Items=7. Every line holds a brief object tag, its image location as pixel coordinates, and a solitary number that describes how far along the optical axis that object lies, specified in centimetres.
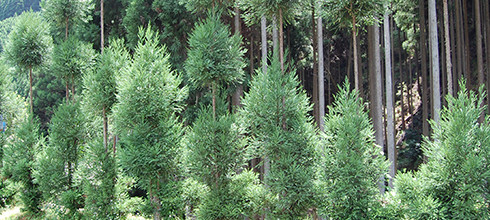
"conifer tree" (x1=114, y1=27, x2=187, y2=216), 940
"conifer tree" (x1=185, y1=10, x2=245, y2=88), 954
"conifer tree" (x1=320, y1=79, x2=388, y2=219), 830
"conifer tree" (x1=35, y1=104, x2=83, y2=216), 1154
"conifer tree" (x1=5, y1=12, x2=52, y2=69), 1305
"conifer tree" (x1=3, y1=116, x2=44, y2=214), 1259
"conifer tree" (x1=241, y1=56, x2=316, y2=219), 863
